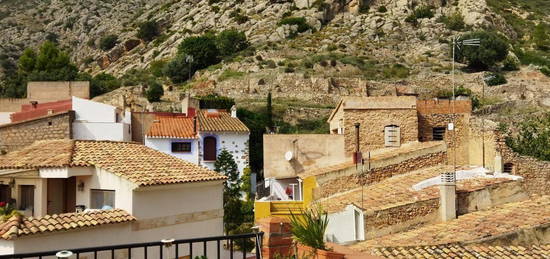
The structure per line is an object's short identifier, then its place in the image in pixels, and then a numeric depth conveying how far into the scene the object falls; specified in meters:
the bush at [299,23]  72.88
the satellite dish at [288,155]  28.16
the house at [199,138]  32.19
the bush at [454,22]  72.75
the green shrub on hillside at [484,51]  62.19
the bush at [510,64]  63.75
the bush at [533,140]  31.98
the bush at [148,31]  85.56
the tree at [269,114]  40.92
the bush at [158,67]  67.06
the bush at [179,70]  64.44
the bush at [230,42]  67.81
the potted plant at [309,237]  8.34
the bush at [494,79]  55.81
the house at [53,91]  43.59
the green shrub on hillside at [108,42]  86.00
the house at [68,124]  29.98
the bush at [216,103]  43.00
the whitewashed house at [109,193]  11.70
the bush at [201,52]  67.31
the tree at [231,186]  27.98
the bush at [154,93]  48.53
